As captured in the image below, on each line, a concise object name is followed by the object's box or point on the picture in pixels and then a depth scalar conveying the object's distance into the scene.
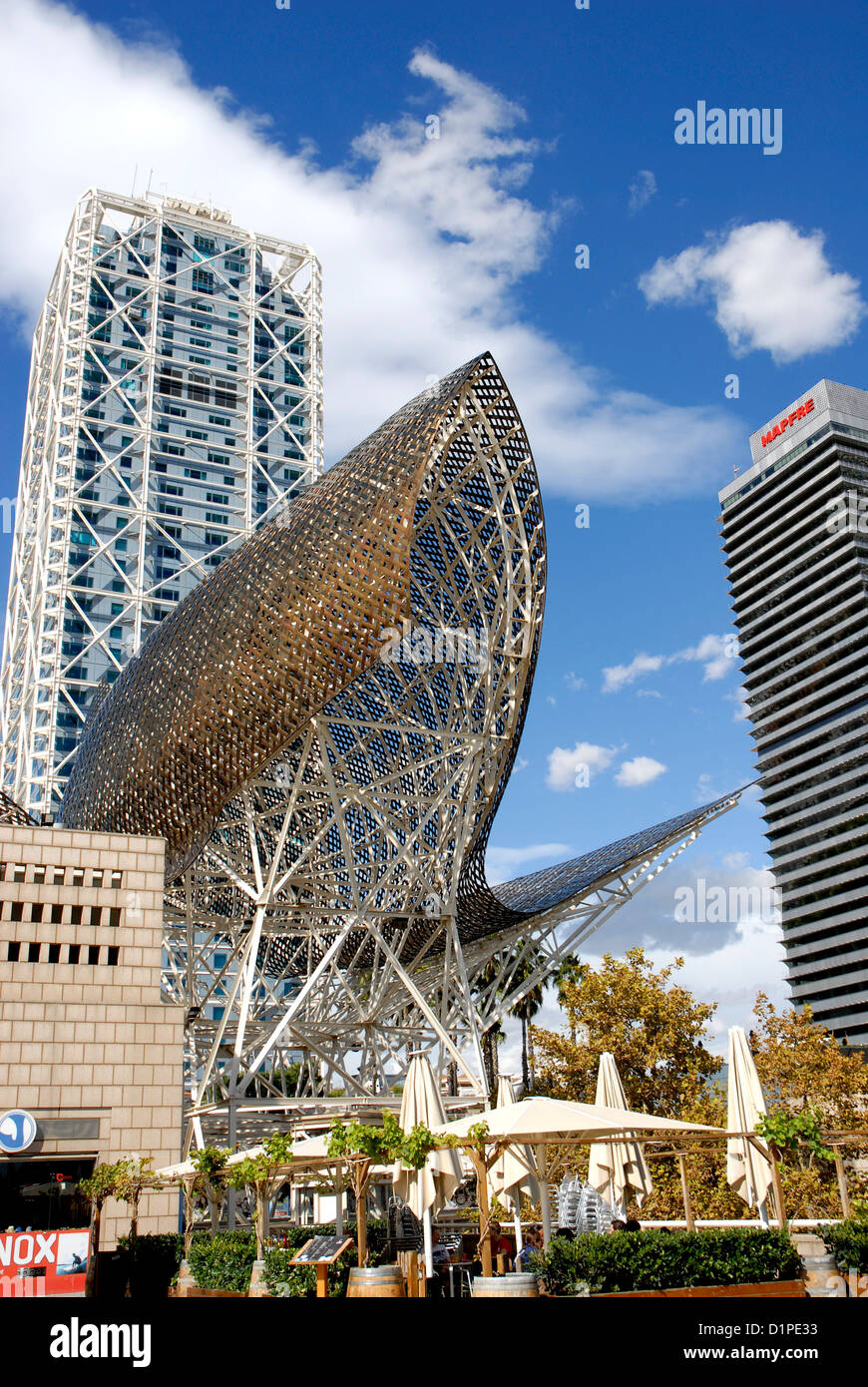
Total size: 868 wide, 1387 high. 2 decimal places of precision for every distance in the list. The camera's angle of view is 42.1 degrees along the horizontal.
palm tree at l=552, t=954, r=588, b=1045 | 46.84
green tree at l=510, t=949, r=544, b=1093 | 48.94
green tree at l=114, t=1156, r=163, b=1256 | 22.44
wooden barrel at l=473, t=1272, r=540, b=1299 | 13.34
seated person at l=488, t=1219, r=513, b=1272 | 19.33
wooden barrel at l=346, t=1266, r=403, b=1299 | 14.30
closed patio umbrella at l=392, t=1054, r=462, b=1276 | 16.19
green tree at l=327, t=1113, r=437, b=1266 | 15.61
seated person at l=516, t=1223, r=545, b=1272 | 17.56
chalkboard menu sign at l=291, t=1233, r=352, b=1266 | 16.47
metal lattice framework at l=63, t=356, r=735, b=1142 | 29.50
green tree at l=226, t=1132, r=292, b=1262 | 18.77
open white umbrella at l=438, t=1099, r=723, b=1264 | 15.73
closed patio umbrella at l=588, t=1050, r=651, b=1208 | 19.09
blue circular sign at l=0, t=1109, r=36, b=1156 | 25.31
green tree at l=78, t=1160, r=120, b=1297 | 21.72
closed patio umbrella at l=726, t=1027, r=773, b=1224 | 18.23
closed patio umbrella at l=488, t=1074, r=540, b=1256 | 18.73
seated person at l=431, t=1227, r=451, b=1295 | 16.78
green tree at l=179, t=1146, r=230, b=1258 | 22.45
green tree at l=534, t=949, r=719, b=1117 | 35.44
